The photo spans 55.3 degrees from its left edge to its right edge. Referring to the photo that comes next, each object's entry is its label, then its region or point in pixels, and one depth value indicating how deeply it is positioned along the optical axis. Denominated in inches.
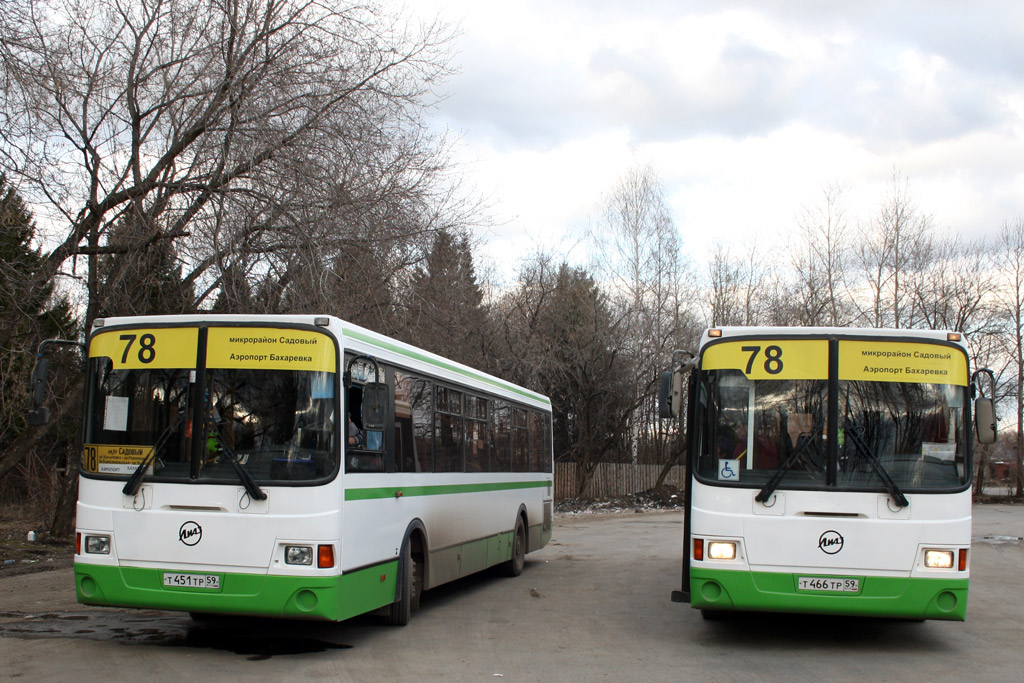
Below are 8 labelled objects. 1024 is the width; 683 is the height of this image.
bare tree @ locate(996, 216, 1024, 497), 1844.2
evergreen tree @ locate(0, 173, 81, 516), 477.9
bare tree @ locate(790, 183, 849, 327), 1663.4
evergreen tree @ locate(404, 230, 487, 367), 700.7
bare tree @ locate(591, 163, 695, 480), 1448.1
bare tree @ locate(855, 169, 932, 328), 1707.6
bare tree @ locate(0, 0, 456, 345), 541.3
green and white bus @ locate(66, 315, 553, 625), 306.7
